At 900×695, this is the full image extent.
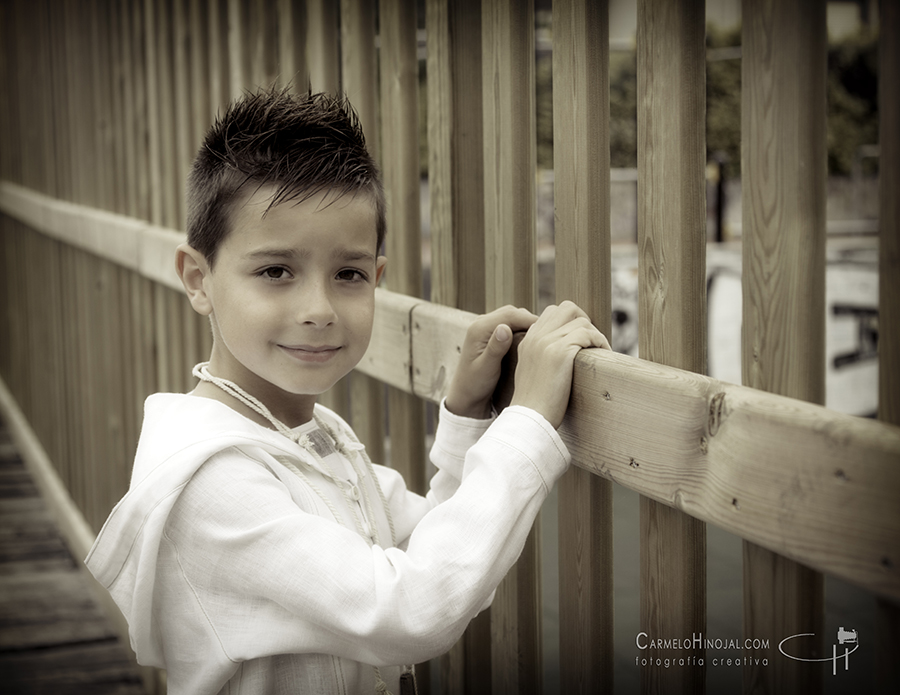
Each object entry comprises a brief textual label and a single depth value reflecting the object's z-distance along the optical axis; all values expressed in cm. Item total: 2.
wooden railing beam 100
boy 133
